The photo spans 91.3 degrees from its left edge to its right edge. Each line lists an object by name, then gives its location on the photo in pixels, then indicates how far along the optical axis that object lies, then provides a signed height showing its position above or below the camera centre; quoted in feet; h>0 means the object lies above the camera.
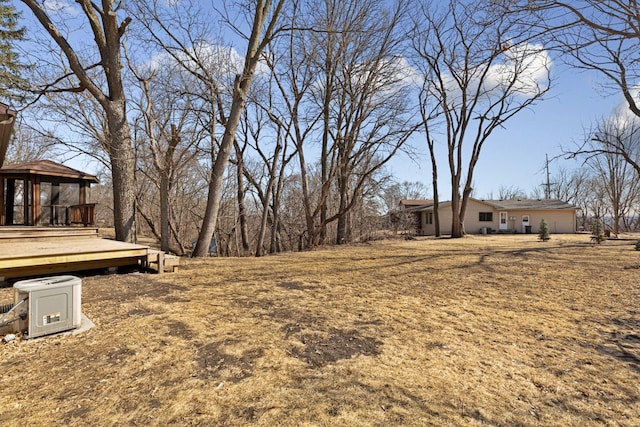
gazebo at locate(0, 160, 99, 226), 31.97 +3.88
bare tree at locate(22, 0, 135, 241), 24.72 +10.86
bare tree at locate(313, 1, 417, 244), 37.65 +17.96
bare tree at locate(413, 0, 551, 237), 55.98 +20.99
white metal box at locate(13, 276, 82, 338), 9.37 -2.33
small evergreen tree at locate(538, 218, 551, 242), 49.49 -1.98
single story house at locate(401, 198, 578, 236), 83.66 +0.82
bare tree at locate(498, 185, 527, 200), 143.39 +11.62
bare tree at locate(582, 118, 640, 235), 85.61 +9.11
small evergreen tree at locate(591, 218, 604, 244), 42.75 -1.87
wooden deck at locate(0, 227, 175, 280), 14.15 -1.16
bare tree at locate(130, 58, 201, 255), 27.20 +8.94
